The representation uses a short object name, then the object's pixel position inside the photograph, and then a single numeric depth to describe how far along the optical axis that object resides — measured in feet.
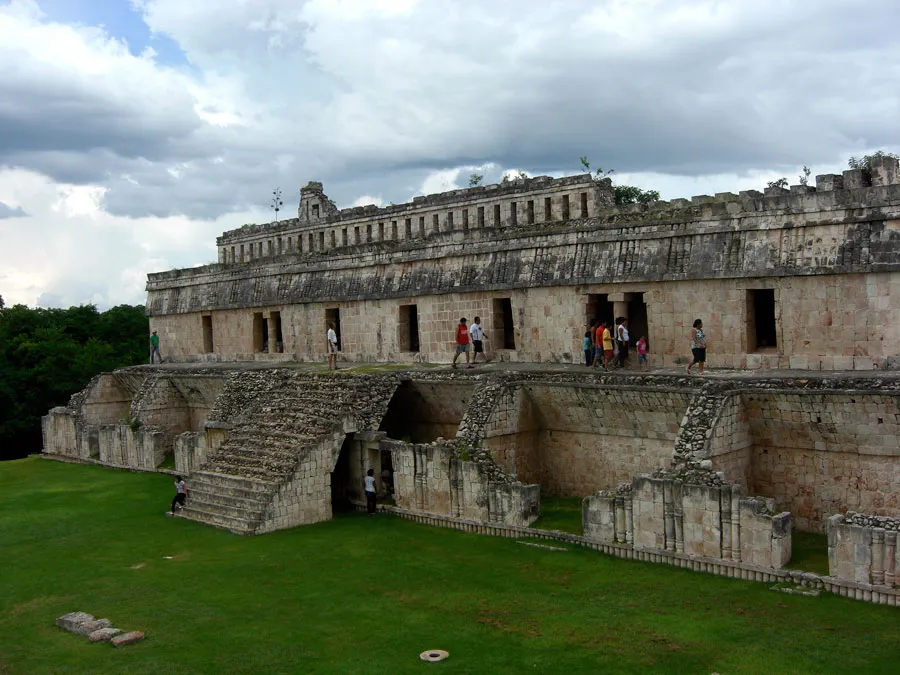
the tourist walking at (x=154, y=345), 103.36
